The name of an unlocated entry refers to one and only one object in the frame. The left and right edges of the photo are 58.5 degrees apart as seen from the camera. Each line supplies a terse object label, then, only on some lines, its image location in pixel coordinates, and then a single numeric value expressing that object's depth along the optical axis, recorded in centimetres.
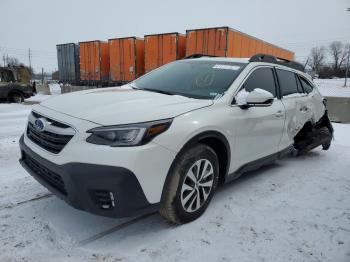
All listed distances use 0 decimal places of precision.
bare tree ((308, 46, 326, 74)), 7035
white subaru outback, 240
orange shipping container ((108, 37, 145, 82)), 1695
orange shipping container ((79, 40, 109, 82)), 1864
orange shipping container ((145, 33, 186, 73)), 1500
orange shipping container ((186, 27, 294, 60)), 1328
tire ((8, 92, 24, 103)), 1611
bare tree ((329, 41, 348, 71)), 7338
